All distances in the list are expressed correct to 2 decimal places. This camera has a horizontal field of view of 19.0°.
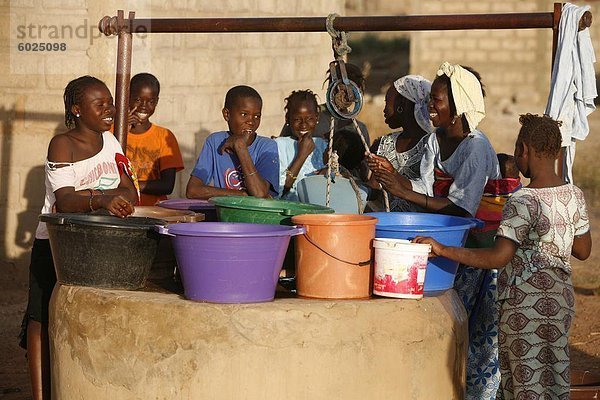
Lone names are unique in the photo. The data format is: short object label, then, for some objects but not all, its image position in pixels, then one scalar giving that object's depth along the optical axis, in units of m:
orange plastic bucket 6.99
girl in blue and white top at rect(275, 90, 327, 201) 9.74
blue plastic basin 7.27
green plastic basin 7.51
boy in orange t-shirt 10.05
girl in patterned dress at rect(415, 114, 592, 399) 7.17
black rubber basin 7.12
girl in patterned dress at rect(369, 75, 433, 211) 8.79
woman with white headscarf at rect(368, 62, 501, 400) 8.11
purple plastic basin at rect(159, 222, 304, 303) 6.69
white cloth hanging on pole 7.87
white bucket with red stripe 6.94
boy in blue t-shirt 8.99
